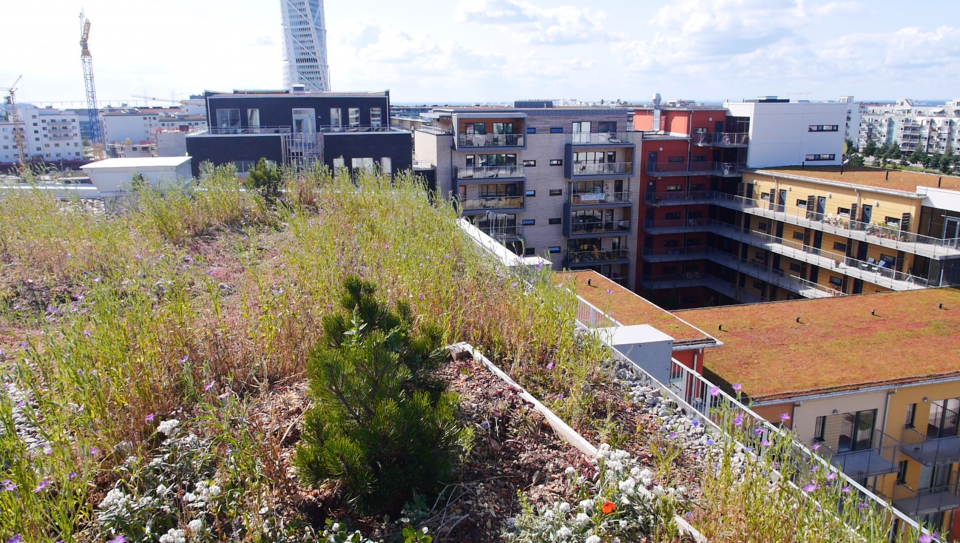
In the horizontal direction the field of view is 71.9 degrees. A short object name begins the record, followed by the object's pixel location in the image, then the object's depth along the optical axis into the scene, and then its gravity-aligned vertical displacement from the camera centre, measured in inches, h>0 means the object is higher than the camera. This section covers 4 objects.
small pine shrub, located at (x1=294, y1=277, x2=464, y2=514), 107.0 -48.1
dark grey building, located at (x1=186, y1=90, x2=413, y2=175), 1117.1 +10.6
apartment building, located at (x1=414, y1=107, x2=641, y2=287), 1290.6 -79.7
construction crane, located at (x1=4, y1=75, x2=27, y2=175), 3451.3 +112.6
